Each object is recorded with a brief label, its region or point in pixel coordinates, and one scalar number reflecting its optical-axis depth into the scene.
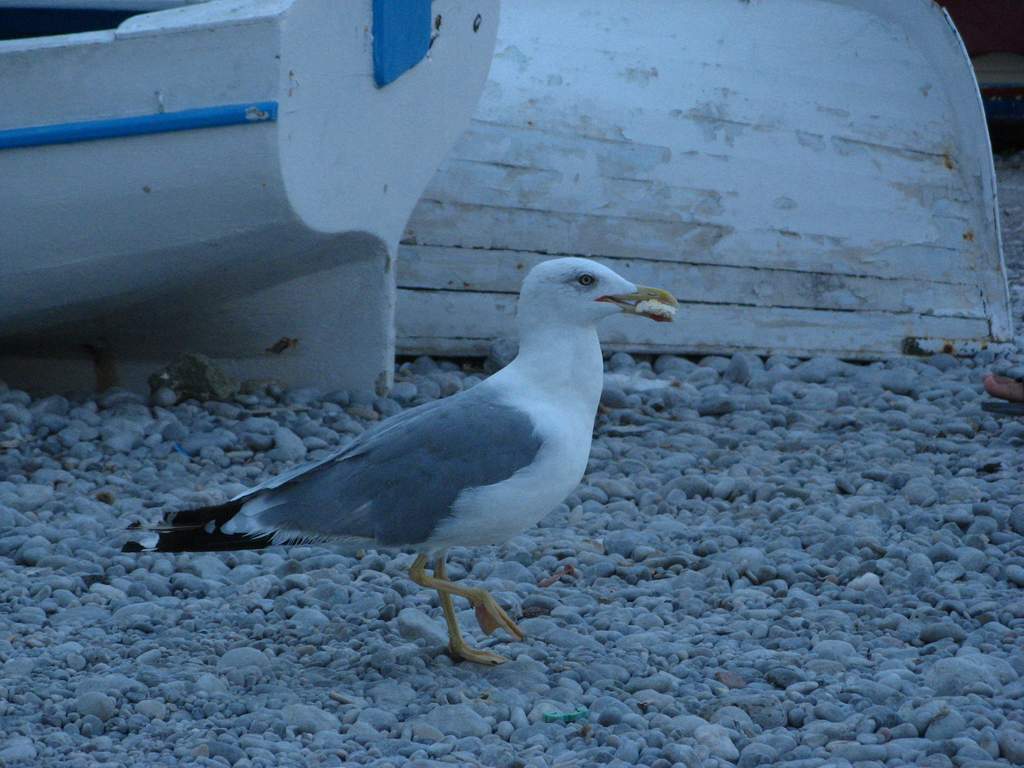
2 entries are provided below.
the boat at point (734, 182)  11.92
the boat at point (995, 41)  24.70
